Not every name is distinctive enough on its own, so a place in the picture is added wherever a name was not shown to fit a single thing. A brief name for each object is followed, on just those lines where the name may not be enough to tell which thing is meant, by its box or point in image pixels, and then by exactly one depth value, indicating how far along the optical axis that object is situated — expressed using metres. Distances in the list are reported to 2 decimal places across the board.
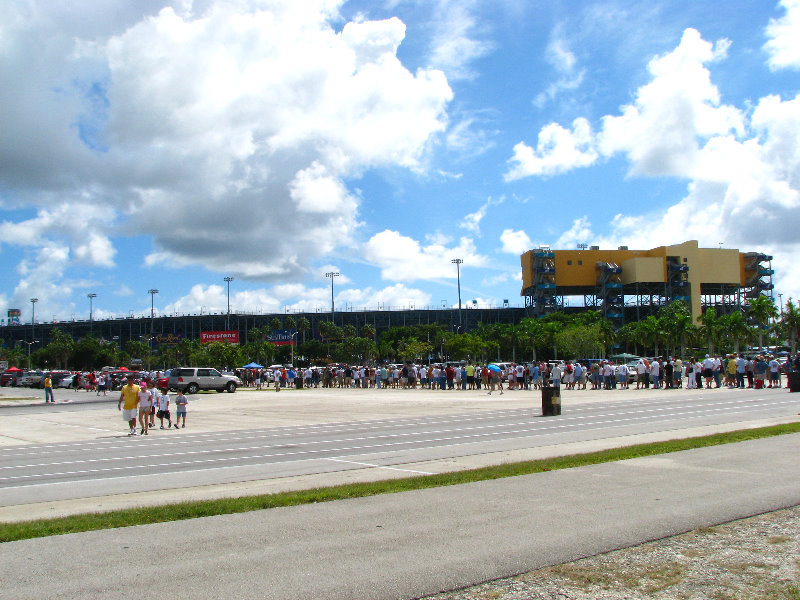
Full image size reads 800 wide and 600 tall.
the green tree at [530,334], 102.50
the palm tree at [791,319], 75.94
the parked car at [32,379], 65.78
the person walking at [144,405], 20.97
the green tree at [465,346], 94.81
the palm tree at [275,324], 130.75
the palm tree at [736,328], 86.69
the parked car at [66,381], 63.28
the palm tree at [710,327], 86.68
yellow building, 110.81
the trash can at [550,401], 22.72
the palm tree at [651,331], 89.50
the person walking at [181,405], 22.81
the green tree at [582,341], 89.88
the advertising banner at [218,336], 99.44
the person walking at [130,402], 20.28
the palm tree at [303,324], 135.88
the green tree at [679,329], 87.94
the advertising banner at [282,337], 95.81
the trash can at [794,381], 29.19
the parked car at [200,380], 48.03
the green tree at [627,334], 101.06
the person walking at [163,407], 22.41
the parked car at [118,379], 54.00
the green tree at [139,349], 123.56
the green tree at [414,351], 99.19
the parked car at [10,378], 71.81
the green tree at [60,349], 123.31
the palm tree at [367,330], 130.50
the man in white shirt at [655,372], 38.97
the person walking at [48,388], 40.79
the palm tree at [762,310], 85.81
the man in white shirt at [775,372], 33.94
